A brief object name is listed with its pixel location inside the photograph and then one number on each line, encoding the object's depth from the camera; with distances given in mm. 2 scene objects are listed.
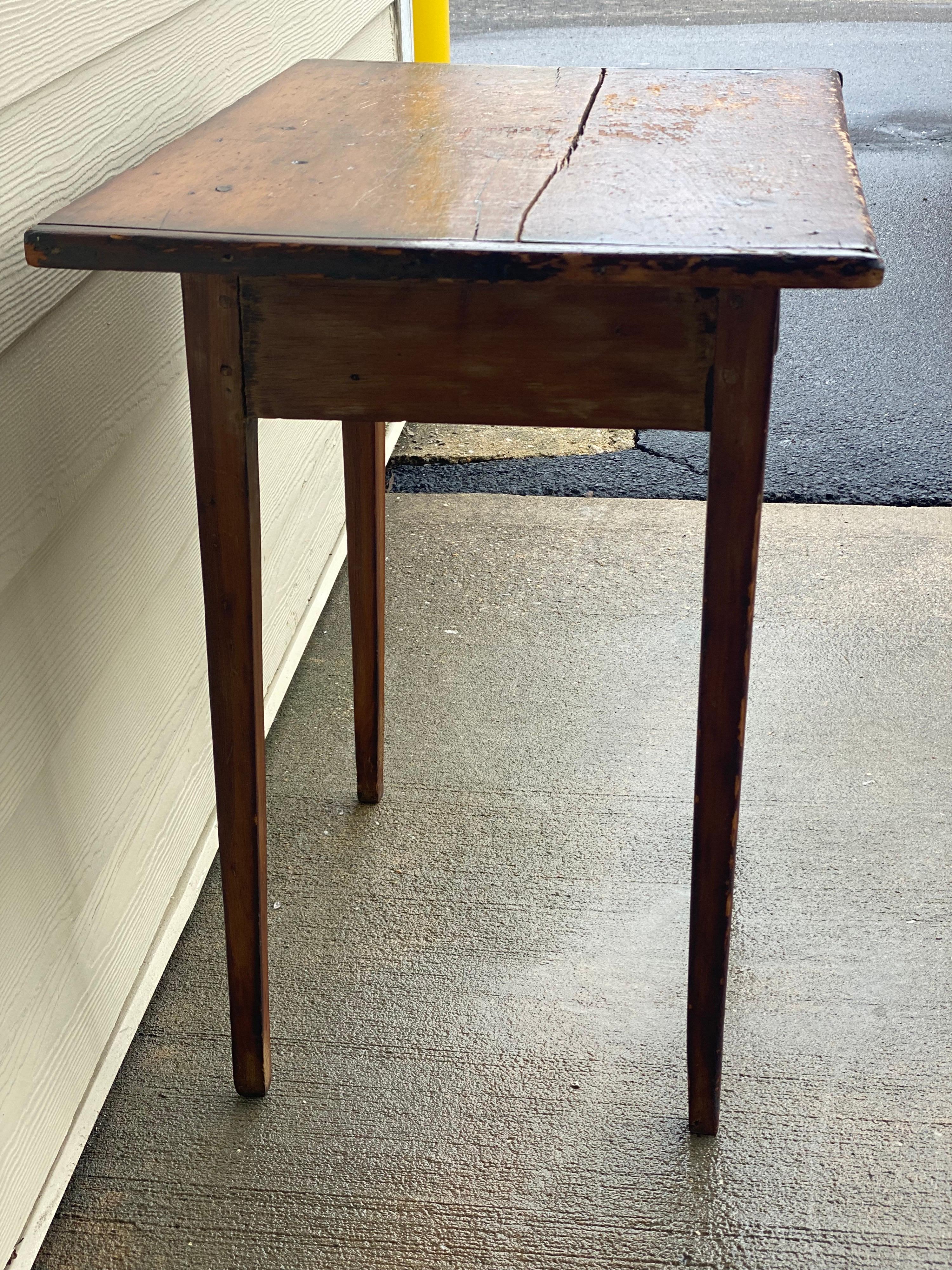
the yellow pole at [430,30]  2795
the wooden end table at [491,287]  812
